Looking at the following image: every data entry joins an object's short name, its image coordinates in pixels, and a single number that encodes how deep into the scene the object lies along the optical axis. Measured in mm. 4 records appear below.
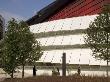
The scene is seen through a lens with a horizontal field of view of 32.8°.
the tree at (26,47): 21290
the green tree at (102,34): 19204
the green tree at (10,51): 20601
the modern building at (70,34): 25945
